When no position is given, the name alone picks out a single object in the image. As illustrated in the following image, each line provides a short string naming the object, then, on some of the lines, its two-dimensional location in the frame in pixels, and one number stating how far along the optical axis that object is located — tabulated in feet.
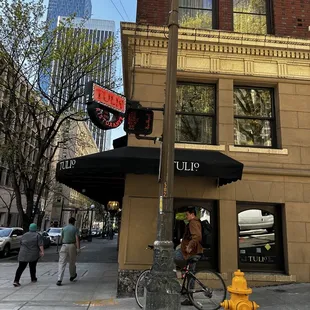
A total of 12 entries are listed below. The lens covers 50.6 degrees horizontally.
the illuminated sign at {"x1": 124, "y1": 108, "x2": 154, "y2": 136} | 19.17
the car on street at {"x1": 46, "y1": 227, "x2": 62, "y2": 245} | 102.57
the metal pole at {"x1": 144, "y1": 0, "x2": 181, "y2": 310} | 14.35
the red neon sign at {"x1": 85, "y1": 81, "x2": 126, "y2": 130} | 18.93
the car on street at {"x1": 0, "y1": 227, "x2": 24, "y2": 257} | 62.44
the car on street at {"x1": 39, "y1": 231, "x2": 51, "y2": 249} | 86.08
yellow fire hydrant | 15.03
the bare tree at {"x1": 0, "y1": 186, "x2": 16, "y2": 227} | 148.91
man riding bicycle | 21.17
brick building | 25.53
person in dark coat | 29.01
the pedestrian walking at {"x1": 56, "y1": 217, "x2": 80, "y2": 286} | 29.25
